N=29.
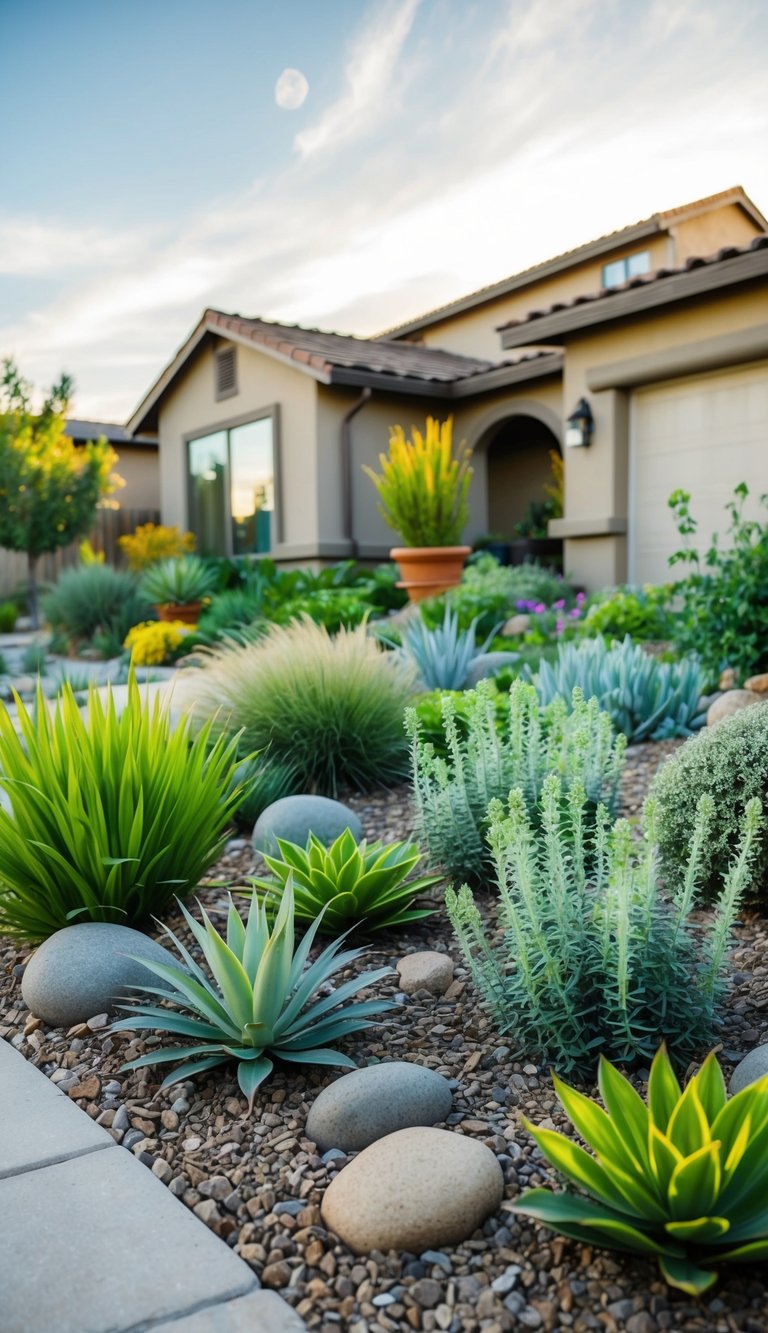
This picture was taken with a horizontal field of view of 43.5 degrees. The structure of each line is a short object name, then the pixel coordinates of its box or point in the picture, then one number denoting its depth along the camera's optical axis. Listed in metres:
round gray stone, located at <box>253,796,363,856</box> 3.81
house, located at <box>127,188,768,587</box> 9.48
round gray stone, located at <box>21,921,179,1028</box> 2.64
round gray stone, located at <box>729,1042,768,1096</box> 2.02
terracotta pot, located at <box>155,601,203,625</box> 12.41
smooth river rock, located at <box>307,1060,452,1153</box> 2.02
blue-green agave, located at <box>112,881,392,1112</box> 2.25
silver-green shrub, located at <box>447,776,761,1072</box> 2.16
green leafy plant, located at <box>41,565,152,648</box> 13.05
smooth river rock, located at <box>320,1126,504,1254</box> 1.71
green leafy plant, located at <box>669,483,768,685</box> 5.43
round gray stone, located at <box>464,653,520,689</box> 6.51
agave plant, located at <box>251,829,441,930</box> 3.07
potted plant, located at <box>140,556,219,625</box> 12.30
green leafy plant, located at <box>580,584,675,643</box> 7.79
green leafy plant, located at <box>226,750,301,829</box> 4.53
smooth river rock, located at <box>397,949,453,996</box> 2.77
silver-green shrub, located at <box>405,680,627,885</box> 3.27
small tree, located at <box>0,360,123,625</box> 14.71
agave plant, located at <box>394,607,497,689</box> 6.32
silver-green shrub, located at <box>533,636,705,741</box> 5.22
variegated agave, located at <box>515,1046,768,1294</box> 1.50
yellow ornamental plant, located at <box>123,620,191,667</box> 10.45
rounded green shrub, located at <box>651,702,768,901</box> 2.98
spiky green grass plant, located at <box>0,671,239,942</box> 2.96
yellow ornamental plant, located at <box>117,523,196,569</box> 15.66
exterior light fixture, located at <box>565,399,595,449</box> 10.51
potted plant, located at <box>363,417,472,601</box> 9.95
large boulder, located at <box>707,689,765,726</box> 4.89
